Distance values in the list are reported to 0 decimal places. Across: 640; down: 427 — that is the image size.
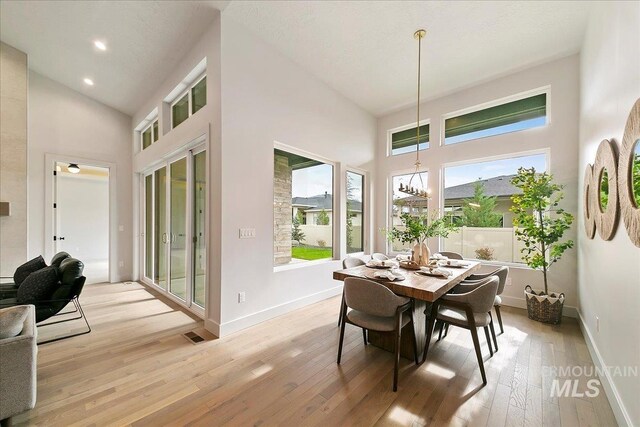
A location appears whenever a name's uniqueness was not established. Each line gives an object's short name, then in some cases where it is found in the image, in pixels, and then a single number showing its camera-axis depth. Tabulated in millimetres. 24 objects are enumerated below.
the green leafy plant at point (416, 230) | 2793
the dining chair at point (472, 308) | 2100
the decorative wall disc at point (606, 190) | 1854
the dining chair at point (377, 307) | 2041
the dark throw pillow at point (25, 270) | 3266
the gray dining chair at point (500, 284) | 2578
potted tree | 3264
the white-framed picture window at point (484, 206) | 4039
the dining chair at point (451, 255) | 3726
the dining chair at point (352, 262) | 3297
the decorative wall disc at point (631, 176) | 1471
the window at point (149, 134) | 4966
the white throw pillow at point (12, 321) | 1616
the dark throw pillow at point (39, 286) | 2604
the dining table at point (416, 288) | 2102
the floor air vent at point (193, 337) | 2785
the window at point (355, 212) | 4996
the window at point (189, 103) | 3558
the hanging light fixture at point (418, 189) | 3168
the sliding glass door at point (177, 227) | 3650
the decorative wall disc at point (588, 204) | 2525
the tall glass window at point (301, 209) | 3744
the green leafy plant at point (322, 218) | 4551
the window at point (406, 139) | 4977
